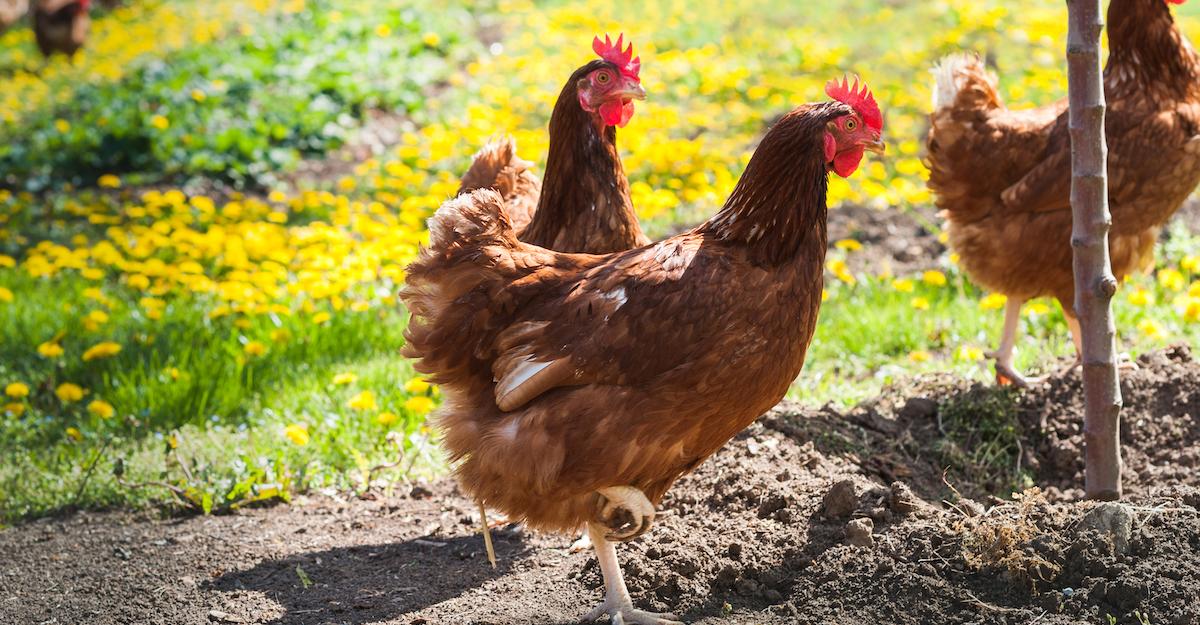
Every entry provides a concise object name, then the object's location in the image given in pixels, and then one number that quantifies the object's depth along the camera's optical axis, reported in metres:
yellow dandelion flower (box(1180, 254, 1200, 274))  5.83
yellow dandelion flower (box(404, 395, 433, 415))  4.96
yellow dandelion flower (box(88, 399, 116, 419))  4.94
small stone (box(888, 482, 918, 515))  3.68
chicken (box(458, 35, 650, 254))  4.37
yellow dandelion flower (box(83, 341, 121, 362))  5.42
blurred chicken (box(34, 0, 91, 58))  13.02
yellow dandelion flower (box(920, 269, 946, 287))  5.93
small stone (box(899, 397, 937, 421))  4.54
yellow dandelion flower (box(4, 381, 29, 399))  5.12
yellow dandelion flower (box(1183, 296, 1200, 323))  5.05
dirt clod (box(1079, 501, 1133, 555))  3.18
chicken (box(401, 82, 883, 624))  3.24
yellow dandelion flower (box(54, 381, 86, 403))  5.17
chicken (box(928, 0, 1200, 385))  4.76
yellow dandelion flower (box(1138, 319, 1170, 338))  5.09
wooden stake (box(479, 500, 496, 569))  3.76
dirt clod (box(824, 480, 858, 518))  3.73
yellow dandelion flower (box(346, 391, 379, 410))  4.89
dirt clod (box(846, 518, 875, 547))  3.54
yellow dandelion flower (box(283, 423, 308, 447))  4.66
